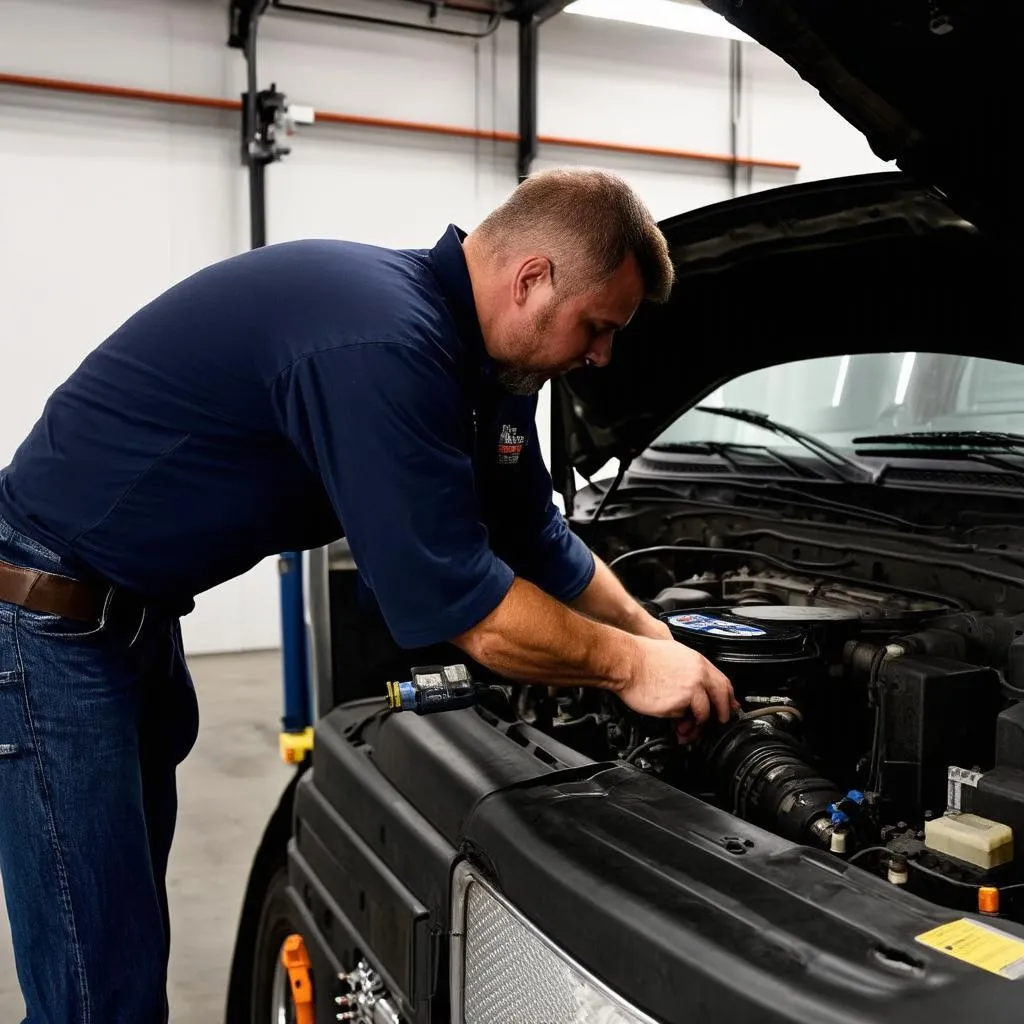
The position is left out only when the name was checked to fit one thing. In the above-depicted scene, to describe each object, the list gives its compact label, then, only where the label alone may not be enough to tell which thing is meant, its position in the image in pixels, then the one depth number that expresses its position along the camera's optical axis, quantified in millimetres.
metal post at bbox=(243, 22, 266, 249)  5910
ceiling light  6195
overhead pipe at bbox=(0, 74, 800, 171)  5676
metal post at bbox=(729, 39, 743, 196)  7410
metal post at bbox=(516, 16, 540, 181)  6703
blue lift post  3850
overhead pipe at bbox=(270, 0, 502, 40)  6125
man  1297
